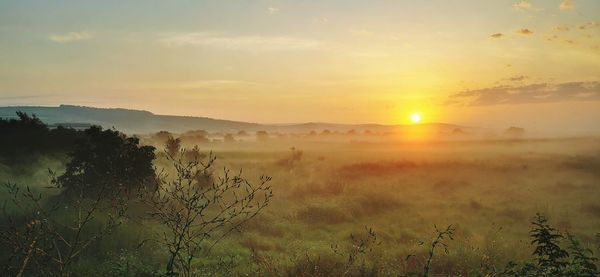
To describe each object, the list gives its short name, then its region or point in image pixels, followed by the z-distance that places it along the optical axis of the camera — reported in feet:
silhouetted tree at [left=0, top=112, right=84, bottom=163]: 79.77
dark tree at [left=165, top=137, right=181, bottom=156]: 114.11
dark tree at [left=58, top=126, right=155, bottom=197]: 68.49
